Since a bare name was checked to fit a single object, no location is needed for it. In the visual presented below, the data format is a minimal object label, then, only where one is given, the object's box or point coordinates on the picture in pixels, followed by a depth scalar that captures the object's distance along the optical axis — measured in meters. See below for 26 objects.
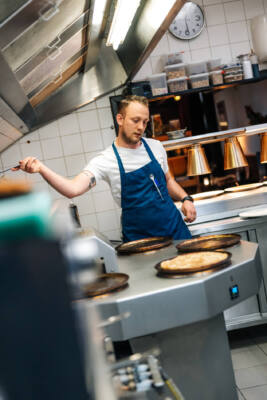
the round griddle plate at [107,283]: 1.58
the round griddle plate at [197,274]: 1.60
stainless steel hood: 1.68
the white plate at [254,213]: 3.21
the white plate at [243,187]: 3.96
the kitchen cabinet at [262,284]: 3.24
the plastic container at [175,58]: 4.02
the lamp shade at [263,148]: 3.97
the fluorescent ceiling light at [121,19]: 2.21
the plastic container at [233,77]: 4.01
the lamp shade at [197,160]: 3.94
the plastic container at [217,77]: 3.98
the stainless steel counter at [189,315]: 1.50
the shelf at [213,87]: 3.93
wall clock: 4.31
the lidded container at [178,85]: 3.95
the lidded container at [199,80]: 3.94
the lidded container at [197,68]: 3.95
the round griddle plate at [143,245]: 2.27
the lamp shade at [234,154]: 3.94
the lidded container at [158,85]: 3.91
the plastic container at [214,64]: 4.00
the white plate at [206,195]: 3.93
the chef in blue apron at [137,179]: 2.55
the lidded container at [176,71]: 3.95
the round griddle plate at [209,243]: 2.00
